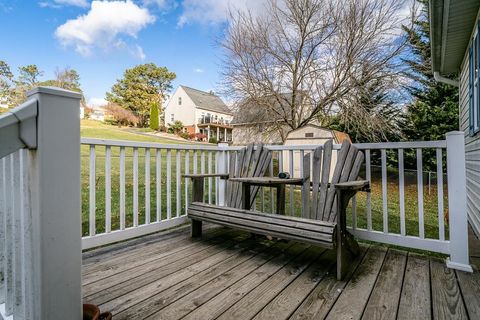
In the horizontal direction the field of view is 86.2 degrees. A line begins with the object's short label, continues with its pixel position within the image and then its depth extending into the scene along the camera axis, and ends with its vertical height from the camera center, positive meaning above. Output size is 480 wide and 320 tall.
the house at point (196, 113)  25.76 +4.97
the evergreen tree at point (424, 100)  7.55 +2.00
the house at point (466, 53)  3.11 +1.82
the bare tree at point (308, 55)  7.63 +3.33
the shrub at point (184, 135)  23.51 +2.43
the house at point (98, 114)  30.80 +5.87
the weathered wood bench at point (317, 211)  1.83 -0.45
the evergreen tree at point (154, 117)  26.16 +4.60
